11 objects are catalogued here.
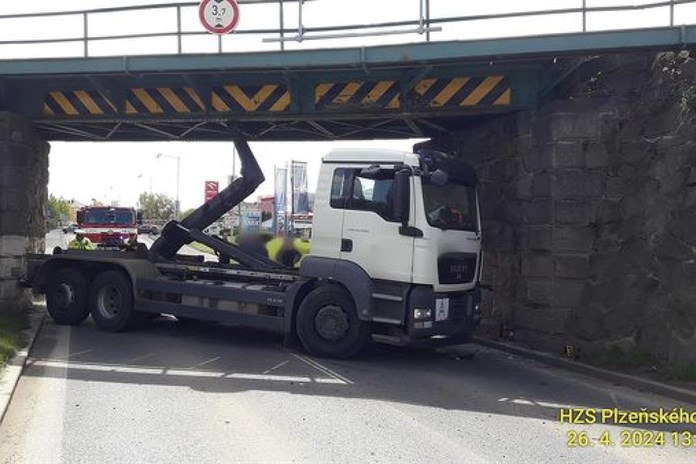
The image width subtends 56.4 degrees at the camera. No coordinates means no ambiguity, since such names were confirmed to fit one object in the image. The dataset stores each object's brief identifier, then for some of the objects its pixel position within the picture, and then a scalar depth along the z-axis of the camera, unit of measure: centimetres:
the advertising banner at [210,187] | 2224
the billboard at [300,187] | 3253
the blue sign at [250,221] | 1253
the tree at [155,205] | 9264
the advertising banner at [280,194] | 3073
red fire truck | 2750
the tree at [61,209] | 12141
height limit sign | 1112
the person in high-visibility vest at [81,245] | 1303
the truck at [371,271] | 889
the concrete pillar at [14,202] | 1259
